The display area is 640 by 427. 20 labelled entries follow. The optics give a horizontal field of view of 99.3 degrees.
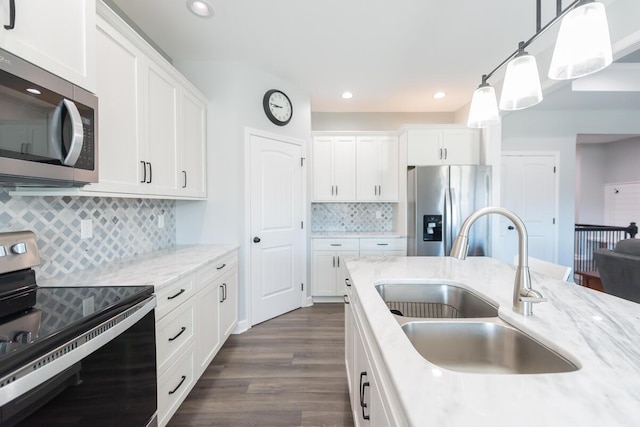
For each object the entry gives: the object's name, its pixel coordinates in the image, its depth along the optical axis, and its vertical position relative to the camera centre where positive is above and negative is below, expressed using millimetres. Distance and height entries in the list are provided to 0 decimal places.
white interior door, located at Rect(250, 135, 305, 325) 2924 -215
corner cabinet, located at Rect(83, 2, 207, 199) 1482 +603
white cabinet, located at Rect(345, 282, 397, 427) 812 -672
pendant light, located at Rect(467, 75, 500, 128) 1561 +597
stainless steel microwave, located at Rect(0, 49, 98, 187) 936 +311
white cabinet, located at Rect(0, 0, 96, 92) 972 +689
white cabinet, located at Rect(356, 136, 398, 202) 3850 +579
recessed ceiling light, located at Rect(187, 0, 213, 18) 1970 +1498
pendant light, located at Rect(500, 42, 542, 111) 1266 +613
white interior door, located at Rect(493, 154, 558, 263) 4422 +212
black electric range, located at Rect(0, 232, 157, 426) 707 -399
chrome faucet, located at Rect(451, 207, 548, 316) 945 -172
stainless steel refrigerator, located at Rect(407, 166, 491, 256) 3309 +60
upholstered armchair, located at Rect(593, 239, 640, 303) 2342 -538
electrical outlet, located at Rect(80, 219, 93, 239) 1644 -123
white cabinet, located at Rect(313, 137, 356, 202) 3820 +564
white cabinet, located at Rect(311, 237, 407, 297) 3598 -583
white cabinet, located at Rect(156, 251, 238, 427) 1453 -788
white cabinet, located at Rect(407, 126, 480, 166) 3607 +848
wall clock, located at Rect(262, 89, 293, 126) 3020 +1177
